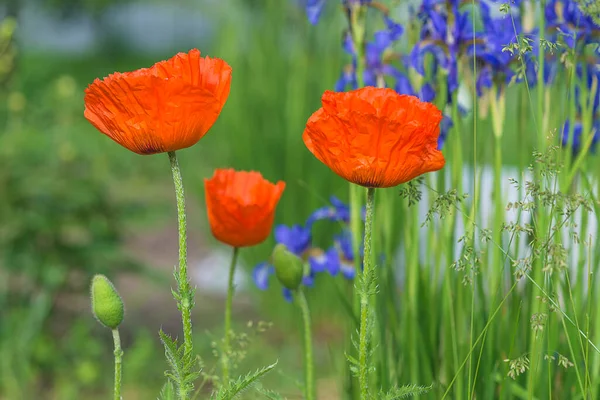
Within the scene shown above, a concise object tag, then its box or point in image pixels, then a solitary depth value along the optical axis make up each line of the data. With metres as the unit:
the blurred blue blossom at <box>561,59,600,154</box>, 2.01
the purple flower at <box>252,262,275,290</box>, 2.30
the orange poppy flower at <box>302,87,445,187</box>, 1.72
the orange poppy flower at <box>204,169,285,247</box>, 1.88
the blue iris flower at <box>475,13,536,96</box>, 1.97
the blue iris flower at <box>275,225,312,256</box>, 2.34
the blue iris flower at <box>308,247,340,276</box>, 2.29
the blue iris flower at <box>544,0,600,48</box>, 1.95
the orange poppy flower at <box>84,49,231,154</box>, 1.72
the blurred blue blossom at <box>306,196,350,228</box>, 2.29
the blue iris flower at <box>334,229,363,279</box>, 2.31
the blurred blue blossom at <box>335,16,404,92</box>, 2.16
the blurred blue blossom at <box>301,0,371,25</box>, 2.11
